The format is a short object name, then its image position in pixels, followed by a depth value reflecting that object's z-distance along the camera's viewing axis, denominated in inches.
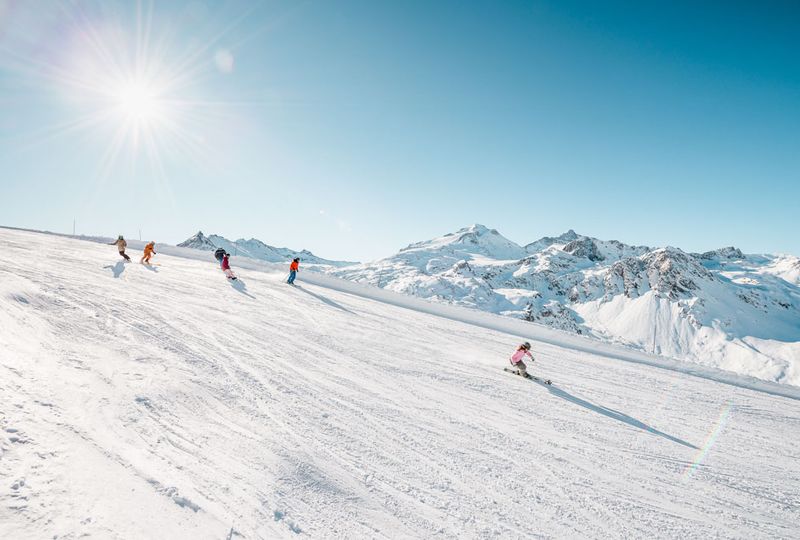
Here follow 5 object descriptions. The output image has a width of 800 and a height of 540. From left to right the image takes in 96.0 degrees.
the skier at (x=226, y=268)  740.0
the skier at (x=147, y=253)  775.3
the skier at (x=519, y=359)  411.5
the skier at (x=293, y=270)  794.7
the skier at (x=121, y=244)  771.4
